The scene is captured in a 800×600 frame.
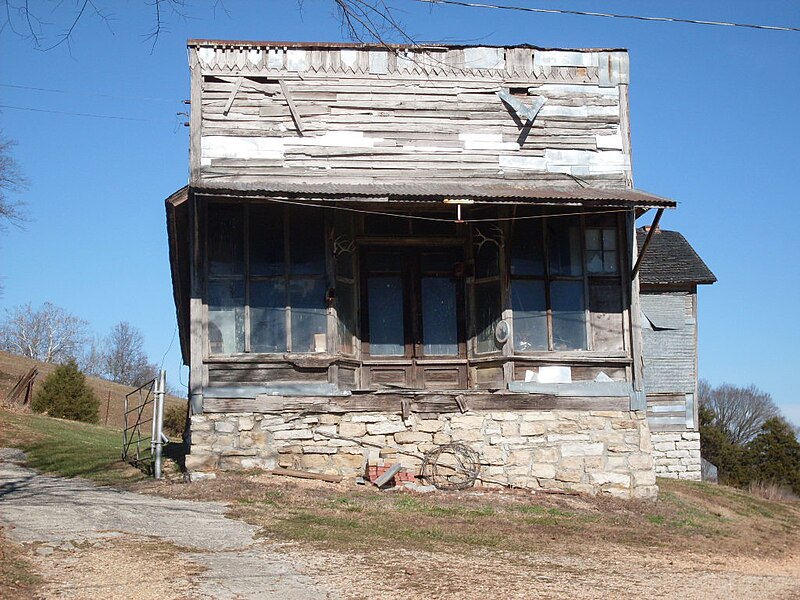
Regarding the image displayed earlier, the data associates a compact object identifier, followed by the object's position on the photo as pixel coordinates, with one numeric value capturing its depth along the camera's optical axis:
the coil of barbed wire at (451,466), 13.87
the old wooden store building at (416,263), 13.88
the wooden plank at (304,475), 13.48
